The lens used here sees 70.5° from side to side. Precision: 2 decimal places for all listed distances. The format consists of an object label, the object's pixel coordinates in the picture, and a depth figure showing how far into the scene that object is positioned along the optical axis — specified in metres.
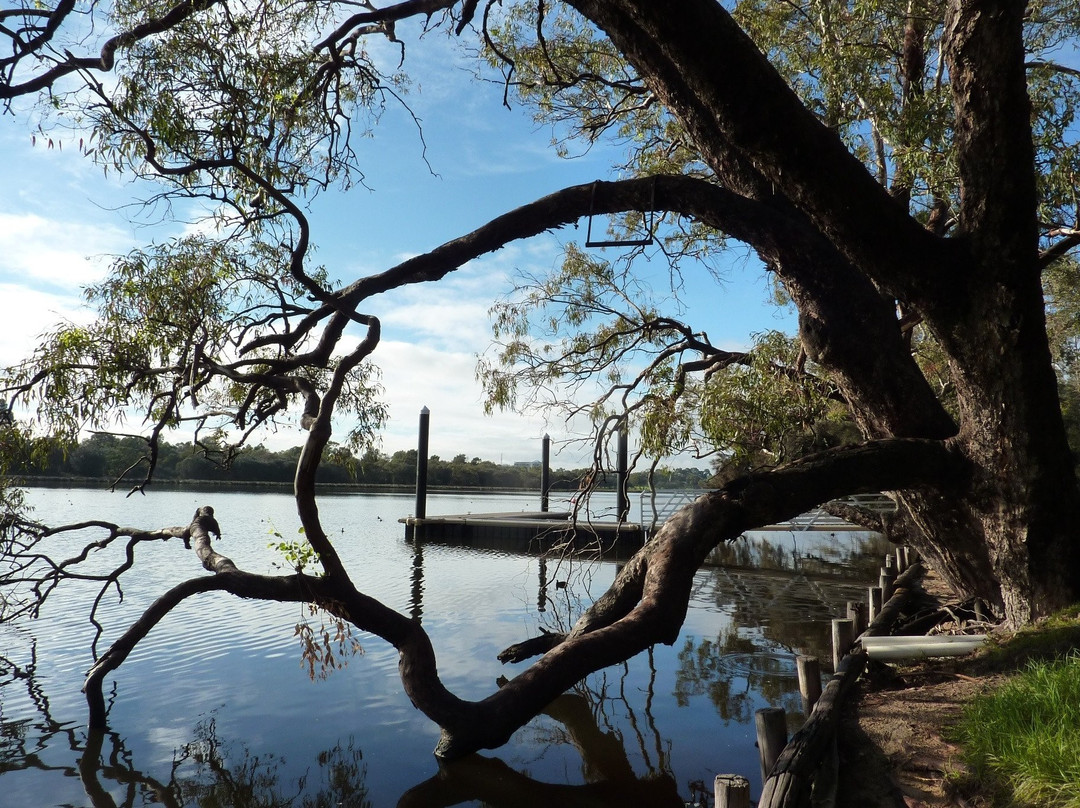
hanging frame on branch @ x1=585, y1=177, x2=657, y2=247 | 4.77
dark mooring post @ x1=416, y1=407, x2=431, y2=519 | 22.03
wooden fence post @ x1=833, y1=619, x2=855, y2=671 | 6.55
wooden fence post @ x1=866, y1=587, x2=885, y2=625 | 8.51
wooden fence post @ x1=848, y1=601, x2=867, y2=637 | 7.64
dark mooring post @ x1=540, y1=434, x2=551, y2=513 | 25.53
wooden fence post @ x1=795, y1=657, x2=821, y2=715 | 5.27
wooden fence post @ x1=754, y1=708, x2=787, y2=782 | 3.72
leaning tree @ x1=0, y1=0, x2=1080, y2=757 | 4.48
